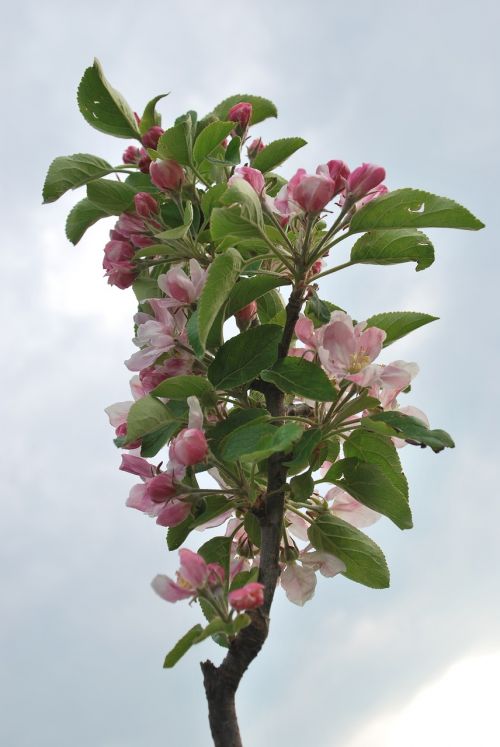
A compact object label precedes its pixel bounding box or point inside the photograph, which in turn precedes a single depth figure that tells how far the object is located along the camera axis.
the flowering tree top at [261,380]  0.54
